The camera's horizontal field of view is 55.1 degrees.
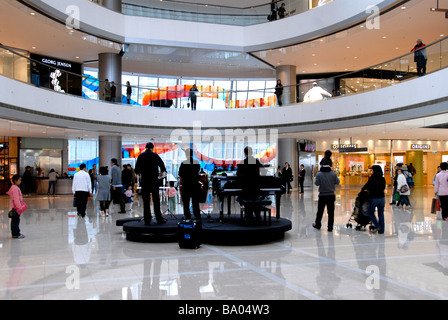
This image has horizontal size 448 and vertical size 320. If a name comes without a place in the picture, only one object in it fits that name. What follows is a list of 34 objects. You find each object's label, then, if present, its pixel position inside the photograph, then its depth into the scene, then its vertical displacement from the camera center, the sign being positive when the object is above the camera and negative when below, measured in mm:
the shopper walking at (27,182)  24266 -1040
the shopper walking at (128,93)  23688 +3888
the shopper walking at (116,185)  14367 -728
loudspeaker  8031 -1346
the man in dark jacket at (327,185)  10297 -556
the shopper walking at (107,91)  22750 +3845
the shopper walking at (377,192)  9883 -705
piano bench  9164 -887
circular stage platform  8406 -1394
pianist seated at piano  9391 -386
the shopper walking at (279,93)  24388 +3954
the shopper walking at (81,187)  13180 -719
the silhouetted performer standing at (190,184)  9281 -458
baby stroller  10281 -1208
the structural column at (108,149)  23906 +805
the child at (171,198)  12734 -1231
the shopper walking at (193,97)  25497 +3921
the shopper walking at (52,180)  24328 -927
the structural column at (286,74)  27988 +5780
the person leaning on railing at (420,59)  15658 +3791
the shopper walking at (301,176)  25906 -846
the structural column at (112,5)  23469 +8713
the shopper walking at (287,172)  23883 -557
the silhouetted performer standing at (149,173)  8969 -208
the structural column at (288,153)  28328 +614
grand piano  9672 -556
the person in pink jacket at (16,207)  9375 -939
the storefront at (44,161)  25408 +172
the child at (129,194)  15305 -1098
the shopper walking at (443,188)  12047 -753
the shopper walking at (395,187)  15605 -1012
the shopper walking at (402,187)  15312 -927
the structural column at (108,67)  24836 +5582
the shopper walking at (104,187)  13523 -749
